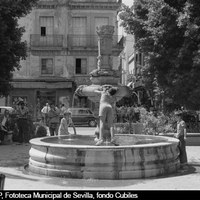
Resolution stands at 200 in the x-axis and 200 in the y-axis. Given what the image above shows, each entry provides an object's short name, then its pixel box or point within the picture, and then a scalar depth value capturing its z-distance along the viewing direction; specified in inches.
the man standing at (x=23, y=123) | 630.5
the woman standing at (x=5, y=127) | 639.8
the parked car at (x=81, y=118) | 1167.4
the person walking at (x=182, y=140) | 396.5
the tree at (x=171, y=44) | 509.7
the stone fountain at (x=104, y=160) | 325.1
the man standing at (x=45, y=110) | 756.0
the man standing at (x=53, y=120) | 651.5
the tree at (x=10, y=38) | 620.1
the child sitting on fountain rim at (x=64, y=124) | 487.5
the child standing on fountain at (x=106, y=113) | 363.3
